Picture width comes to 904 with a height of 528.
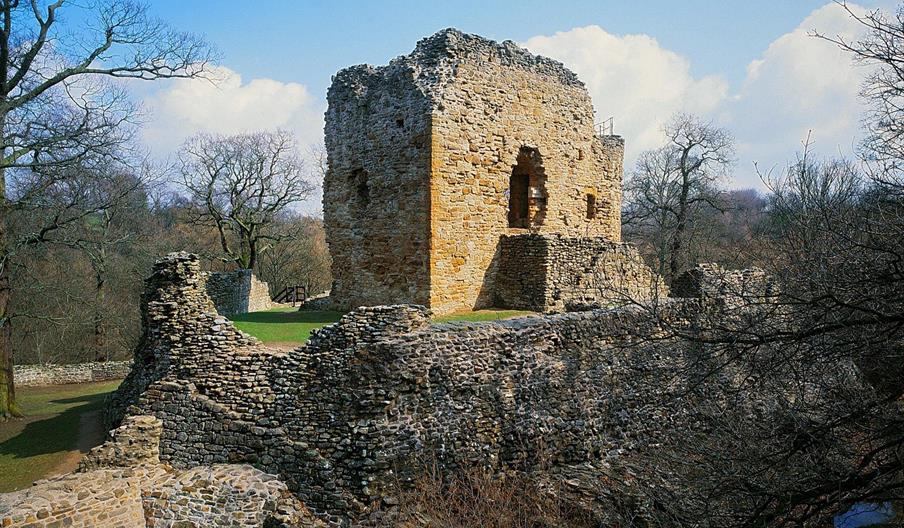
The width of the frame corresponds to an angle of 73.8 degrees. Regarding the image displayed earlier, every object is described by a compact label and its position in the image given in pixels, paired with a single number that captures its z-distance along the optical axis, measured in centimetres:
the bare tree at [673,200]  2714
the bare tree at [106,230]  2109
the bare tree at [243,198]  2980
